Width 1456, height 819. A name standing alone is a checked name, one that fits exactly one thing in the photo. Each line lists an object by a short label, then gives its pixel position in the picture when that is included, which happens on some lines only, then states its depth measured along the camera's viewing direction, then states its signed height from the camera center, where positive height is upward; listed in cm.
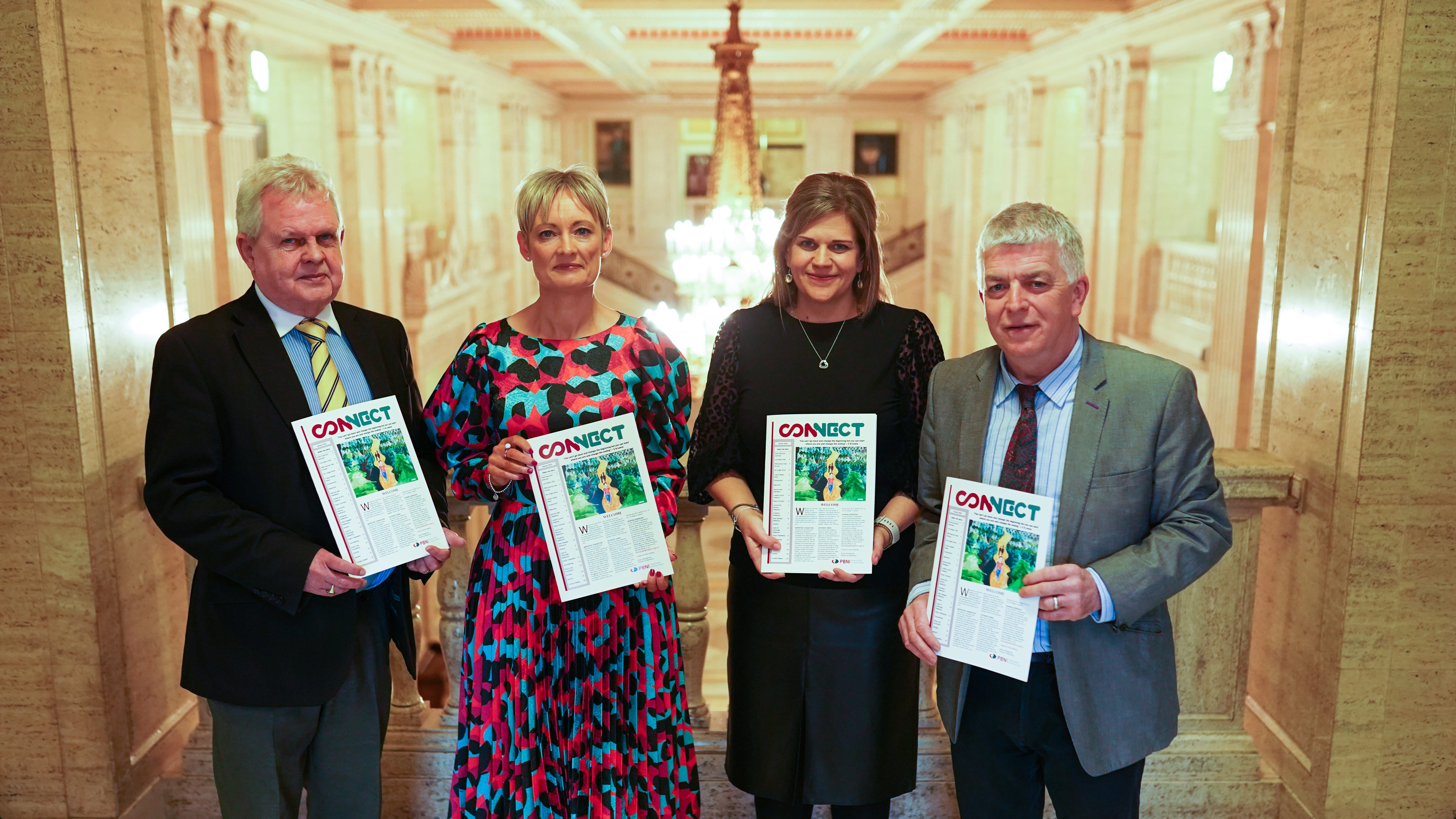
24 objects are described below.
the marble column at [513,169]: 1903 +73
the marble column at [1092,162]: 1230 +58
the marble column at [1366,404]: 286 -54
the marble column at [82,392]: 298 -53
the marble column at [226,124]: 831 +67
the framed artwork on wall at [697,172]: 2678 +97
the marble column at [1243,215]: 852 -1
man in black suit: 217 -63
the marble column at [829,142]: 2533 +166
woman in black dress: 243 -68
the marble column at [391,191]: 1202 +20
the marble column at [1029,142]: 1550 +103
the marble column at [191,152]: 777 +41
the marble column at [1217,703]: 328 -152
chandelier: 906 -21
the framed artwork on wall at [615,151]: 2562 +141
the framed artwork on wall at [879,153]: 2592 +140
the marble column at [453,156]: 1503 +76
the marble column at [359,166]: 1123 +46
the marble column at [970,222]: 1861 -17
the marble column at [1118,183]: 1158 +33
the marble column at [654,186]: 2548 +59
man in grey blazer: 208 -59
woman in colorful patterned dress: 240 -87
